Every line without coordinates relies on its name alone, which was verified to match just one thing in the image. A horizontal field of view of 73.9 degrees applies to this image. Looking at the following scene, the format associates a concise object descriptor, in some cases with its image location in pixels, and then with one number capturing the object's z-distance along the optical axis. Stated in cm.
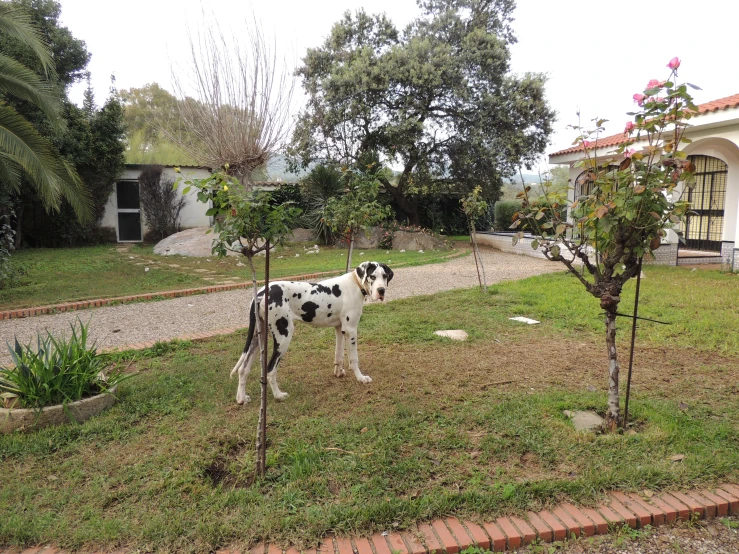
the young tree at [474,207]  880
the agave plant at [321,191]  1739
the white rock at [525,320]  660
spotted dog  402
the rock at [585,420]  352
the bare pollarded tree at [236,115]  1822
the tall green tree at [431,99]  1712
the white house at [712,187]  1086
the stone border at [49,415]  356
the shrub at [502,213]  2358
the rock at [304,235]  1807
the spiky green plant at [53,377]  372
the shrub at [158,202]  1952
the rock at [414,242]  1658
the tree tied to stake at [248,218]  288
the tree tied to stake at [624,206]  299
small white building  1972
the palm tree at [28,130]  756
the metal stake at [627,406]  345
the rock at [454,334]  588
